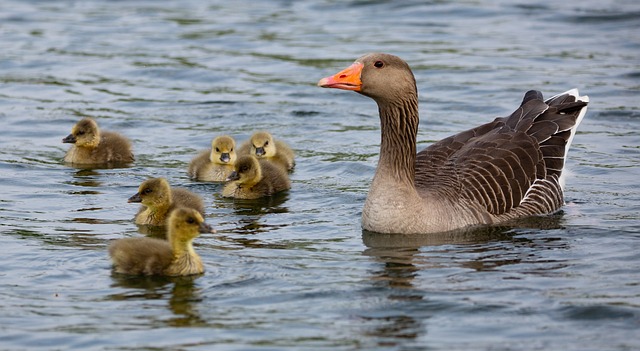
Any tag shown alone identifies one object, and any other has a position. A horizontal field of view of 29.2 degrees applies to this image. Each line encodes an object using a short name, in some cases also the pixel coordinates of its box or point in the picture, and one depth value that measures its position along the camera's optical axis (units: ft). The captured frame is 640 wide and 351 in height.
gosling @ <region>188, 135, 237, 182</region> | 44.57
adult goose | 36.52
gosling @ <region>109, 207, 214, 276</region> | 31.91
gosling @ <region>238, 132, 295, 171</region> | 45.93
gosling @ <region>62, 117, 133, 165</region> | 46.93
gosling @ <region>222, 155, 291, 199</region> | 41.96
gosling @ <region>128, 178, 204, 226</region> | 37.96
